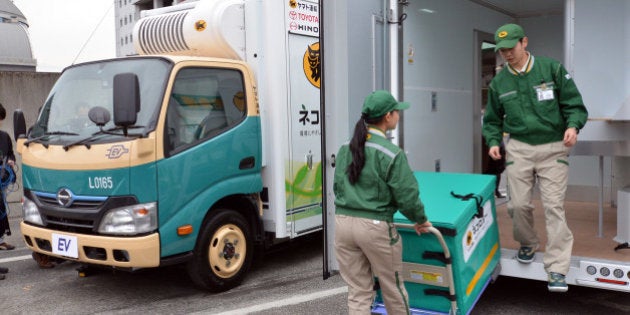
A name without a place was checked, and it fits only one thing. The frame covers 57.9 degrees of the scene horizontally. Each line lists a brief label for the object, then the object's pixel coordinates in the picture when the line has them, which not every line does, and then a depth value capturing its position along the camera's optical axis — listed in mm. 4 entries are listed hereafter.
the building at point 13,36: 26250
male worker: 3869
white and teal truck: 4496
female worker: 3121
